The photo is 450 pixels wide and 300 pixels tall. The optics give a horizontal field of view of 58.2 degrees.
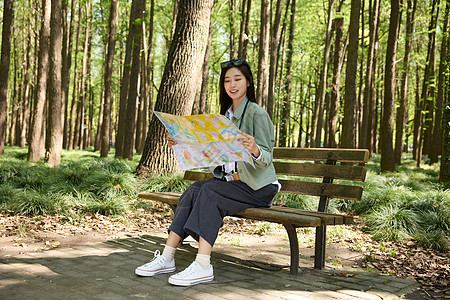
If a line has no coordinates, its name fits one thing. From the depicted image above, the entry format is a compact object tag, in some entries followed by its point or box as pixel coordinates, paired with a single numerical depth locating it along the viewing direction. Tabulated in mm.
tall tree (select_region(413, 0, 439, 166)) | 15545
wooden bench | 3270
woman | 3174
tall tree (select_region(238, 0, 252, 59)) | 15360
